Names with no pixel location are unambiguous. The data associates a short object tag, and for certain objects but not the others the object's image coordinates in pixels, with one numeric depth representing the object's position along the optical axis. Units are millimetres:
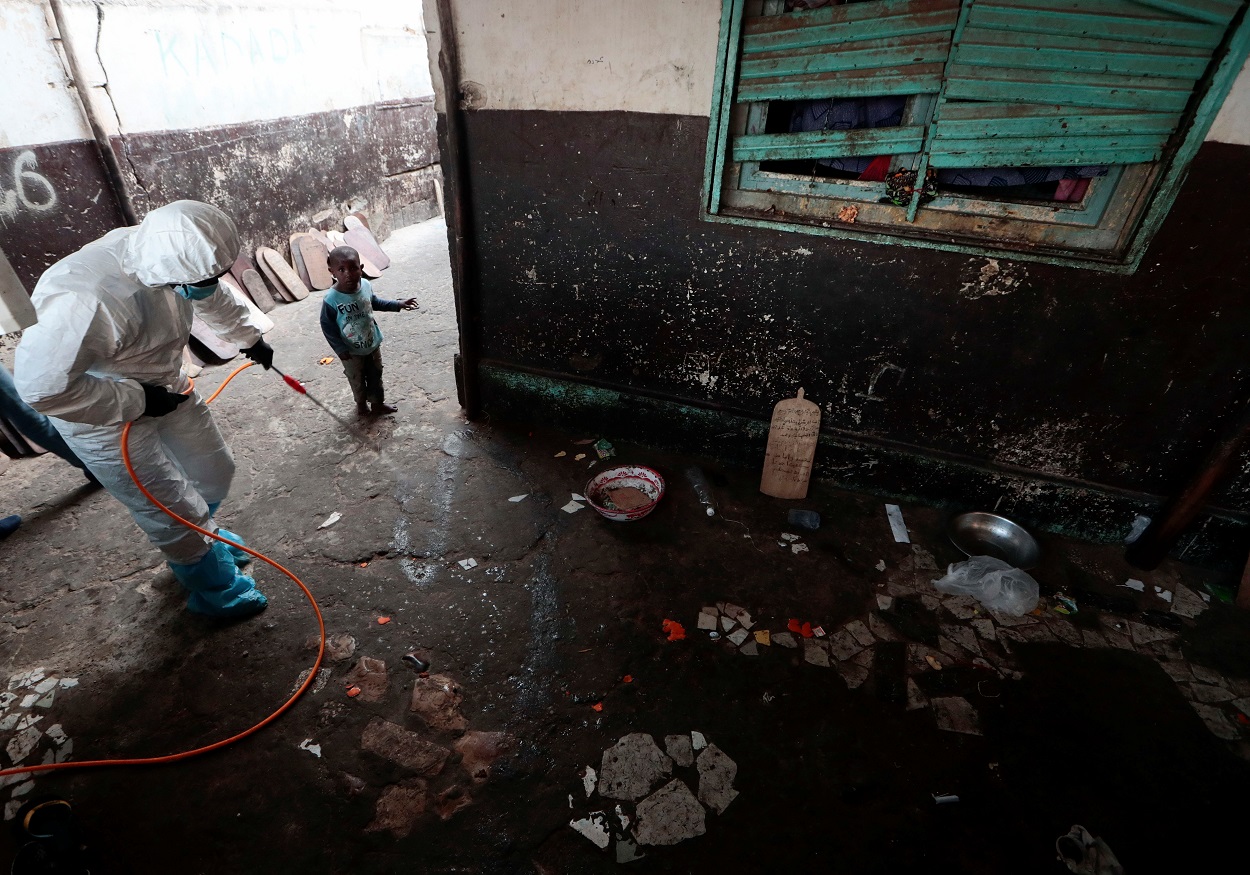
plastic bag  3139
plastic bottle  3834
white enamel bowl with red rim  3809
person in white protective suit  2283
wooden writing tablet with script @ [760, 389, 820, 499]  3723
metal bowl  3430
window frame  2650
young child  4051
